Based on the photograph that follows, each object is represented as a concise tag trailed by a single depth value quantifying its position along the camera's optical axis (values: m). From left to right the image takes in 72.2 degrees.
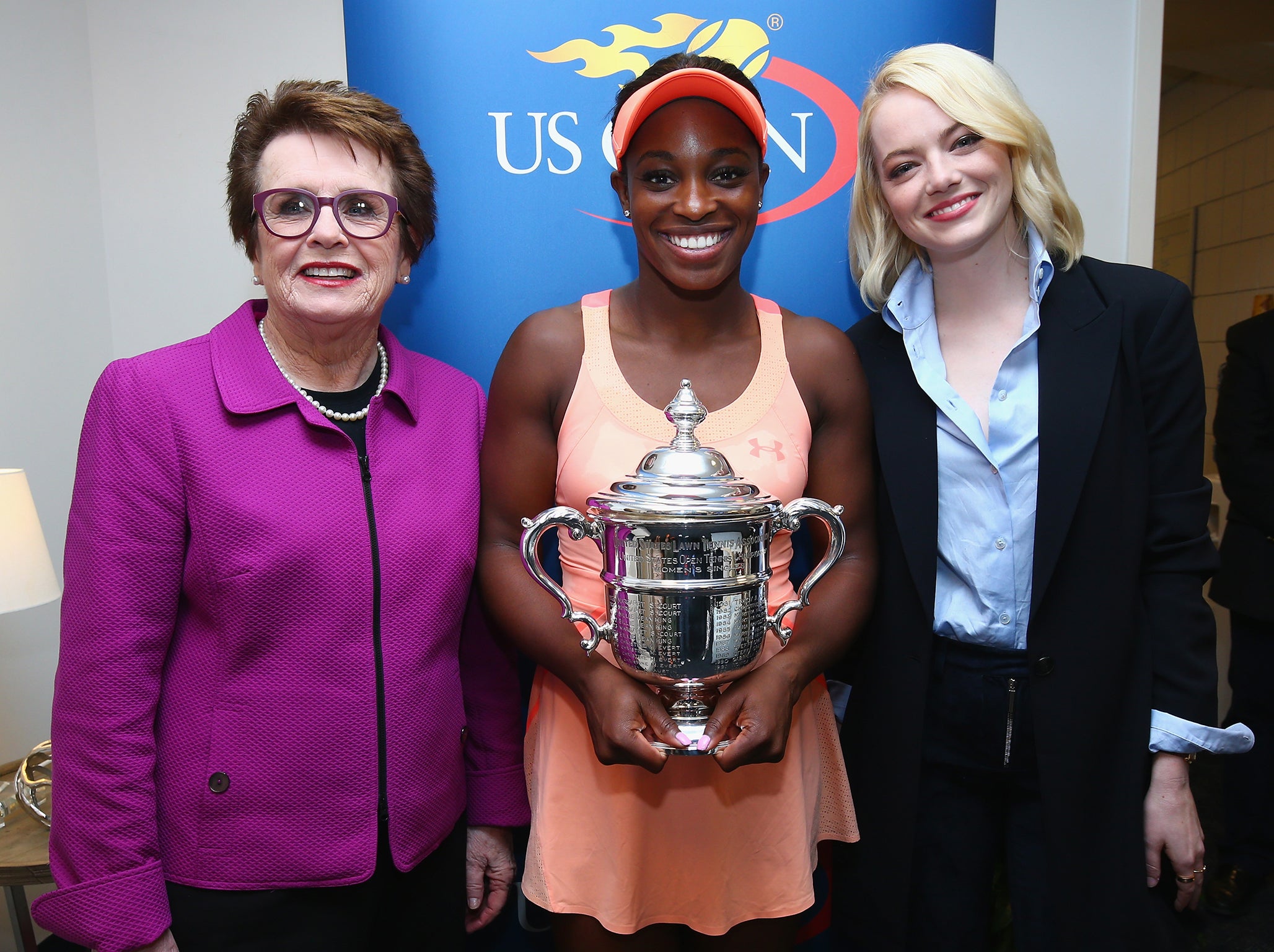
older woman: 1.38
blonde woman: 1.63
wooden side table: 1.82
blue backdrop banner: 2.16
